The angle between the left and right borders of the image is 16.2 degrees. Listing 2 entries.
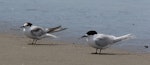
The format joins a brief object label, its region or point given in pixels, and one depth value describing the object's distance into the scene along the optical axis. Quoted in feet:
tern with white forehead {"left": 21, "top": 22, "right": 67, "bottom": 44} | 37.78
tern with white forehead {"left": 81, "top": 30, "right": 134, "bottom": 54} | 33.14
